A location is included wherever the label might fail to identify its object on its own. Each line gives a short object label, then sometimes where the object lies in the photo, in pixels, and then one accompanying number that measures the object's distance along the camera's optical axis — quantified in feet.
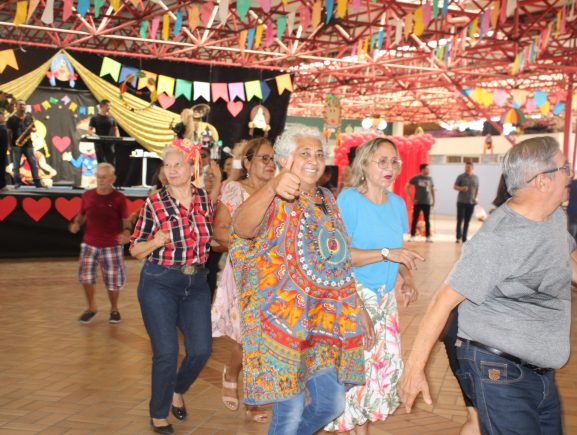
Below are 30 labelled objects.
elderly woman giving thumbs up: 7.93
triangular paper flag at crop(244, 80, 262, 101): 53.21
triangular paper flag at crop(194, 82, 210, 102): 52.13
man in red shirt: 19.69
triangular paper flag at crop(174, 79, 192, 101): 51.49
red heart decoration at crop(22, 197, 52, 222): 33.90
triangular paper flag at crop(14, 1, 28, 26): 30.27
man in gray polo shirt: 6.59
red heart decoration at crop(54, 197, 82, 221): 34.60
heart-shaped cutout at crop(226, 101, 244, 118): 52.65
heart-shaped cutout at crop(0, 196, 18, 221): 33.42
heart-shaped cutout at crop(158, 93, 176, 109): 51.60
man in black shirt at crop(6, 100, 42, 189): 42.86
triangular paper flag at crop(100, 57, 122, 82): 49.44
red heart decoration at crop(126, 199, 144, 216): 36.06
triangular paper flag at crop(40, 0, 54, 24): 30.32
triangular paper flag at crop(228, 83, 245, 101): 52.95
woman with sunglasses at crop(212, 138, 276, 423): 12.52
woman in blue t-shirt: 10.30
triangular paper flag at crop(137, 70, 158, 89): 50.70
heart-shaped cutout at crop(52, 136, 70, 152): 54.85
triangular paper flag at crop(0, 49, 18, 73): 45.16
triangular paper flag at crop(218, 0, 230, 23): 27.94
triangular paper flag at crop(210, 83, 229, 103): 52.49
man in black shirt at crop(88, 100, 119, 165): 44.16
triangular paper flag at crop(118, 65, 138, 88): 50.47
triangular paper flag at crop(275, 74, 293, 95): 53.72
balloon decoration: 64.03
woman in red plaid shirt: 10.99
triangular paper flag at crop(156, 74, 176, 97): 51.08
